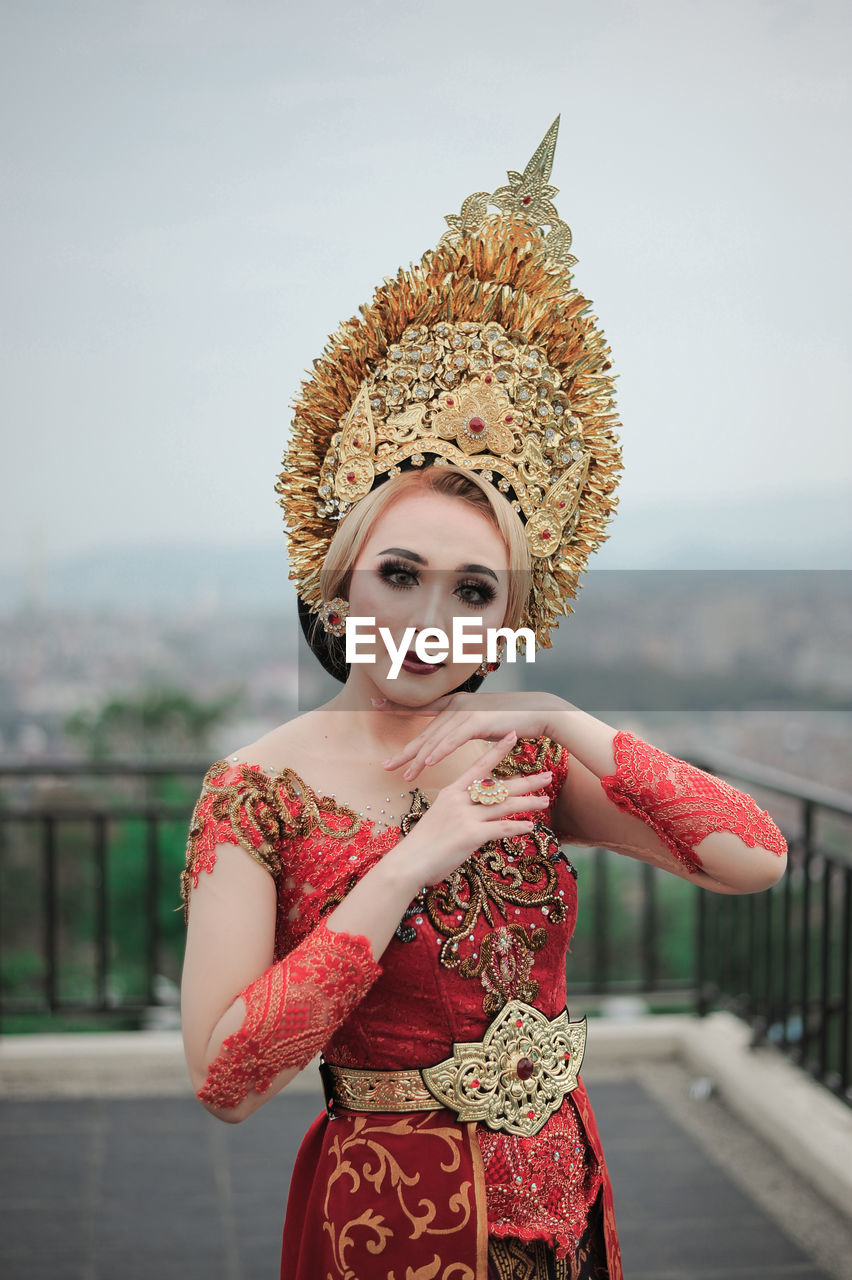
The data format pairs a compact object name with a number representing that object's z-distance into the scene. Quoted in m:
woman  1.30
